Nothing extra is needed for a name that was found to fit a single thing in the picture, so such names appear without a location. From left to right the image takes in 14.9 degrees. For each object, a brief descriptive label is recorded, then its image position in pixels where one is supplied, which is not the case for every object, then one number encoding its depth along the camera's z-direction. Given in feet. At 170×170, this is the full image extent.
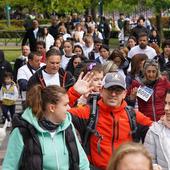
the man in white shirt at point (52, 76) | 26.35
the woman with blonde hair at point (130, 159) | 9.48
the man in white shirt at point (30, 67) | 33.86
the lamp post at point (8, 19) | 160.77
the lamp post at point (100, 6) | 108.17
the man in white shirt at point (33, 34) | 69.14
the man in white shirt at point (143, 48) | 46.65
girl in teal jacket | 15.71
